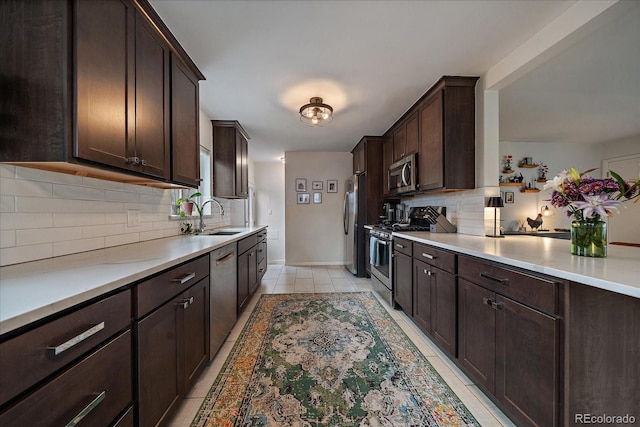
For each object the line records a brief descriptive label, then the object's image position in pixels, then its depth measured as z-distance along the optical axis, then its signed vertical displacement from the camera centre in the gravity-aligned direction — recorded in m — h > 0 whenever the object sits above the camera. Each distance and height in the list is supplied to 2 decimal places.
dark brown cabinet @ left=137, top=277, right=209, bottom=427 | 1.07 -0.71
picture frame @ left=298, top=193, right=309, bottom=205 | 5.50 +0.26
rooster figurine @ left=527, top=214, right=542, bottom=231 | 4.59 -0.19
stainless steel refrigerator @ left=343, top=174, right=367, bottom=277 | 4.38 -0.23
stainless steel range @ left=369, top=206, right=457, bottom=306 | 2.77 -0.31
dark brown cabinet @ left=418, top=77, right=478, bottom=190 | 2.48 +0.79
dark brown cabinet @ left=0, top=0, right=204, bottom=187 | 1.05 +0.58
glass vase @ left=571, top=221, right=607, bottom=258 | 1.31 -0.14
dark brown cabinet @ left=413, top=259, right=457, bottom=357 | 1.84 -0.74
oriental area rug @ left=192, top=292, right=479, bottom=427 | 1.41 -1.13
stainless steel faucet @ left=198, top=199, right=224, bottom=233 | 2.79 -0.14
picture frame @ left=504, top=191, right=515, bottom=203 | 4.79 +0.27
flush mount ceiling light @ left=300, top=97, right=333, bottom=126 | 2.86 +1.16
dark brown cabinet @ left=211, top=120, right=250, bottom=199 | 3.56 +0.77
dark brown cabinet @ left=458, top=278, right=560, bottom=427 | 1.11 -0.73
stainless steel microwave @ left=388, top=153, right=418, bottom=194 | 3.07 +0.48
